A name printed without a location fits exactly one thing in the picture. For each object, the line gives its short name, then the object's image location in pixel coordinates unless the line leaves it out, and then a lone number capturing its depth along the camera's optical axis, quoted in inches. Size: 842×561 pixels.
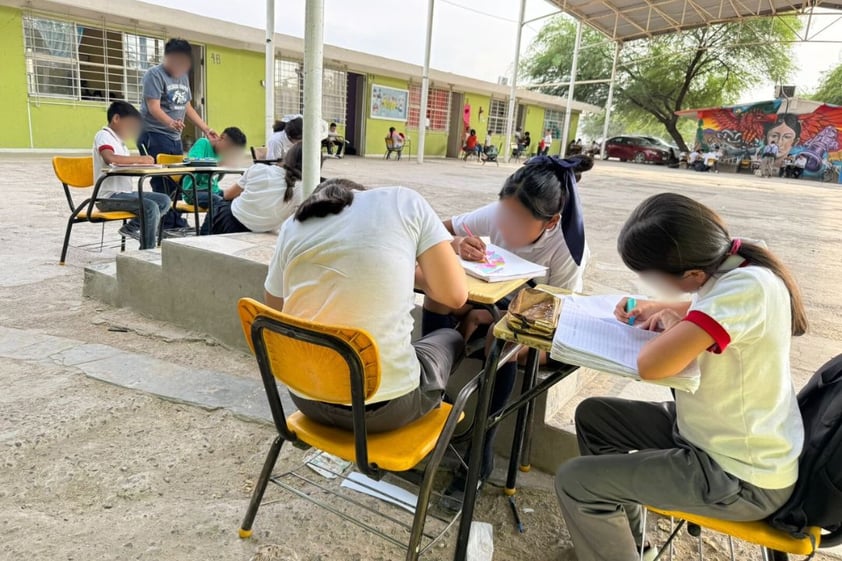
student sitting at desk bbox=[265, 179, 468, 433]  55.2
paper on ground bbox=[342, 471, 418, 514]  76.3
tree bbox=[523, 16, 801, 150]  1046.4
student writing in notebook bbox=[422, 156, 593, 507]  77.0
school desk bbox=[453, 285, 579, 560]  53.4
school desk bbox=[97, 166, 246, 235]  154.6
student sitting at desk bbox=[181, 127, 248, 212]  187.0
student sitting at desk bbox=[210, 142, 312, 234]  140.9
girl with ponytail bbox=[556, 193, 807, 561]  46.6
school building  417.1
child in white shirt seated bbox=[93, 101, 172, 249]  161.0
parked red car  1050.7
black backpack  46.2
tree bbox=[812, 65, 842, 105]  1224.9
